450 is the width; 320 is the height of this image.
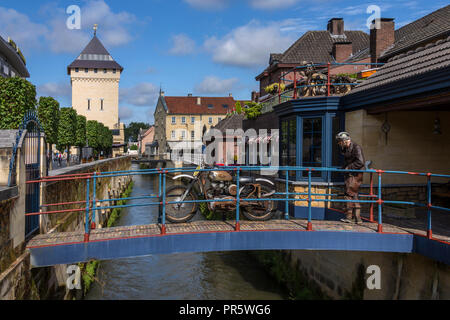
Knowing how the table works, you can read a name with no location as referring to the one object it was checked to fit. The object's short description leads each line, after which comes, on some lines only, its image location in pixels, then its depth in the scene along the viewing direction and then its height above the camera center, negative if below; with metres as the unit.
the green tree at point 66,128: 29.92 +1.74
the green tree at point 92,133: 45.01 +2.04
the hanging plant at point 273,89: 19.11 +3.06
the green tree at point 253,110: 21.80 +2.29
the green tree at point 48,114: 22.55 +2.08
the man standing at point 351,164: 7.85 -0.23
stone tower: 77.31 +12.61
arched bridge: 6.44 -1.50
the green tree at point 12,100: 14.82 +1.88
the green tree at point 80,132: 34.25 +1.68
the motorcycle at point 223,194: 8.12 -0.88
